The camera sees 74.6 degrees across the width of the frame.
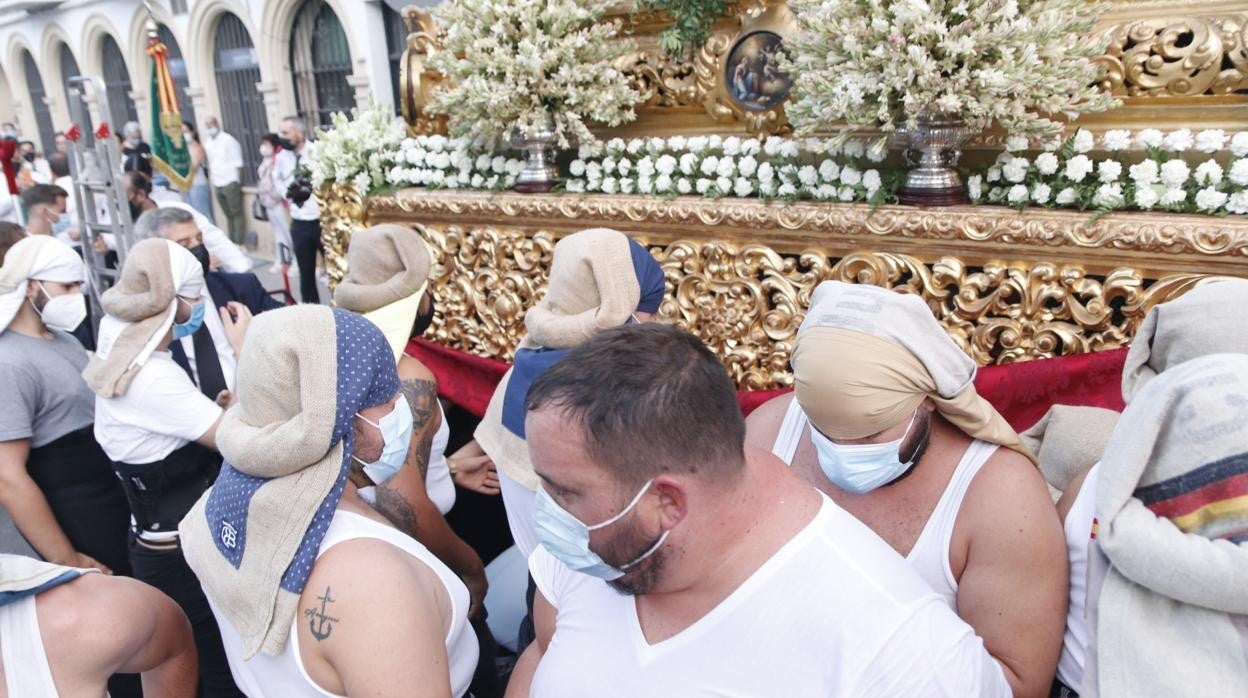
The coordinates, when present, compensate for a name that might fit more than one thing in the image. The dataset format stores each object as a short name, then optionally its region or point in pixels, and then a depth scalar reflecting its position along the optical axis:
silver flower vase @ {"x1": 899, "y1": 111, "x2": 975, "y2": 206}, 2.53
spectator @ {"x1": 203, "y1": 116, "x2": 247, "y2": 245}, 12.59
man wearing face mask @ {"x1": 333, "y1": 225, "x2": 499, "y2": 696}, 2.25
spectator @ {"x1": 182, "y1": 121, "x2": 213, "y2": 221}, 12.28
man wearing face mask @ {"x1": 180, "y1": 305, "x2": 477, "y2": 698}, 1.44
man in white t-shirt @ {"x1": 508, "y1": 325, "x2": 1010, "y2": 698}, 1.17
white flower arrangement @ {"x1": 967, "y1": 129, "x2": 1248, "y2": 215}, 2.24
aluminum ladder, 5.63
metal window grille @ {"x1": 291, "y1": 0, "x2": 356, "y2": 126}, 11.54
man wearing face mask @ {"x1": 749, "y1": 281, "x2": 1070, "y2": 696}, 1.46
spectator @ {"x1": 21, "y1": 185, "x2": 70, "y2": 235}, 6.05
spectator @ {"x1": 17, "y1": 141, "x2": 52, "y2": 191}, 9.80
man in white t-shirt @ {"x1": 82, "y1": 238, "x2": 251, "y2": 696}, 2.59
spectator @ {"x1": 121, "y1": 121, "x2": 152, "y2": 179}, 9.84
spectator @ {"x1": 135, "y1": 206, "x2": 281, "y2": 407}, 3.19
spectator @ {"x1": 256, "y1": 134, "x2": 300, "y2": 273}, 10.10
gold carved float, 2.33
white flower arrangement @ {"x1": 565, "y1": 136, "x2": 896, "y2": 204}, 2.81
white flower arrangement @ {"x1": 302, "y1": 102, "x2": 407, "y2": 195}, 4.23
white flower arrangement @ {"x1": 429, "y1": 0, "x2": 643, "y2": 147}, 3.38
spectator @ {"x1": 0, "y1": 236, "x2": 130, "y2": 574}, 2.67
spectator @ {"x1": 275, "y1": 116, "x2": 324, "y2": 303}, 8.22
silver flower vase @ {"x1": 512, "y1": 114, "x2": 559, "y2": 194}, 3.57
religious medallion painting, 3.16
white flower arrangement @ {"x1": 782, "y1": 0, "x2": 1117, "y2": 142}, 2.32
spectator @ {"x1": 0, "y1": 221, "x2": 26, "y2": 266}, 3.63
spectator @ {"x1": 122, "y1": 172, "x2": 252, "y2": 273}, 4.36
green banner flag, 8.00
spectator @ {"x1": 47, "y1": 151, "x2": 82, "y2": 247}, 6.78
